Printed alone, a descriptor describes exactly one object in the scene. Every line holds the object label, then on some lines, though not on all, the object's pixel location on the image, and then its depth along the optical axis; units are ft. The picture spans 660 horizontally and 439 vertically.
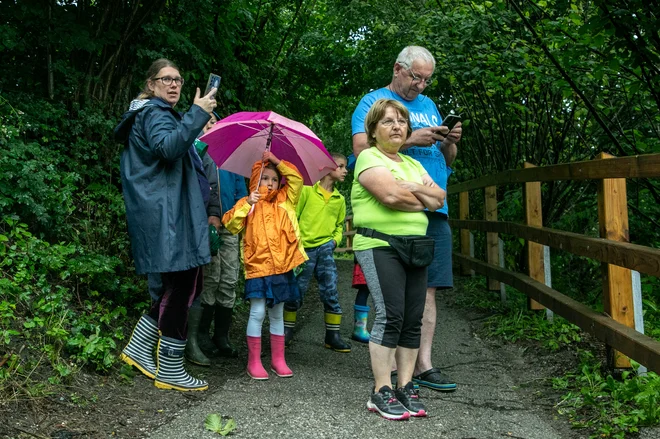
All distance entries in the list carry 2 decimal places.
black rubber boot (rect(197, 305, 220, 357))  18.42
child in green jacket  20.08
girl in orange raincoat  16.43
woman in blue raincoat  13.87
